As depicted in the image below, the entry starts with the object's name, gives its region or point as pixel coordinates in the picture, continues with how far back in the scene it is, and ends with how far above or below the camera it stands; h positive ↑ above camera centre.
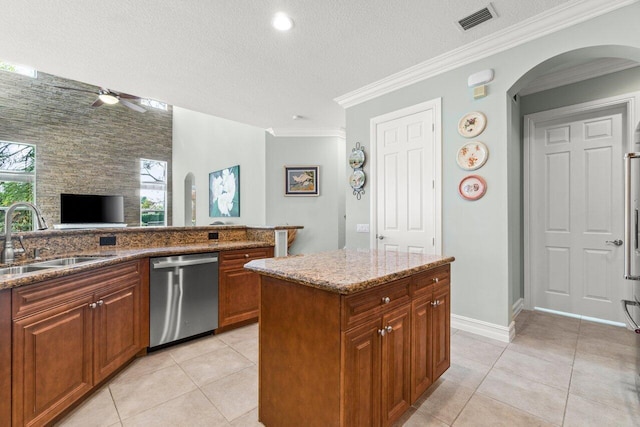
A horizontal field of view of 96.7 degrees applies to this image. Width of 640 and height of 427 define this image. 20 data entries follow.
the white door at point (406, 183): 3.07 +0.35
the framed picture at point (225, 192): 6.44 +0.53
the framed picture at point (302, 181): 5.50 +0.65
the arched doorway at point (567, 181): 2.86 +0.36
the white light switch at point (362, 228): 3.67 -0.19
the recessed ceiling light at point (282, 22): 2.28 +1.59
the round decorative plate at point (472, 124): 2.70 +0.87
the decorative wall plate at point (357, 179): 3.68 +0.45
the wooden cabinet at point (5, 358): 1.33 -0.68
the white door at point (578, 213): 2.96 +0.00
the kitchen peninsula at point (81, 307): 1.40 -0.61
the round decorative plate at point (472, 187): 2.70 +0.25
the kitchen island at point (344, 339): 1.22 -0.61
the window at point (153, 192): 8.30 +0.67
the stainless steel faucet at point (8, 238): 1.88 -0.15
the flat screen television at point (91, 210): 6.89 +0.12
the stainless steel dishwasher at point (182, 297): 2.45 -0.75
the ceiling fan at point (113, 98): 4.70 +2.02
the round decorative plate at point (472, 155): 2.68 +0.56
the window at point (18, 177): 6.30 +0.86
